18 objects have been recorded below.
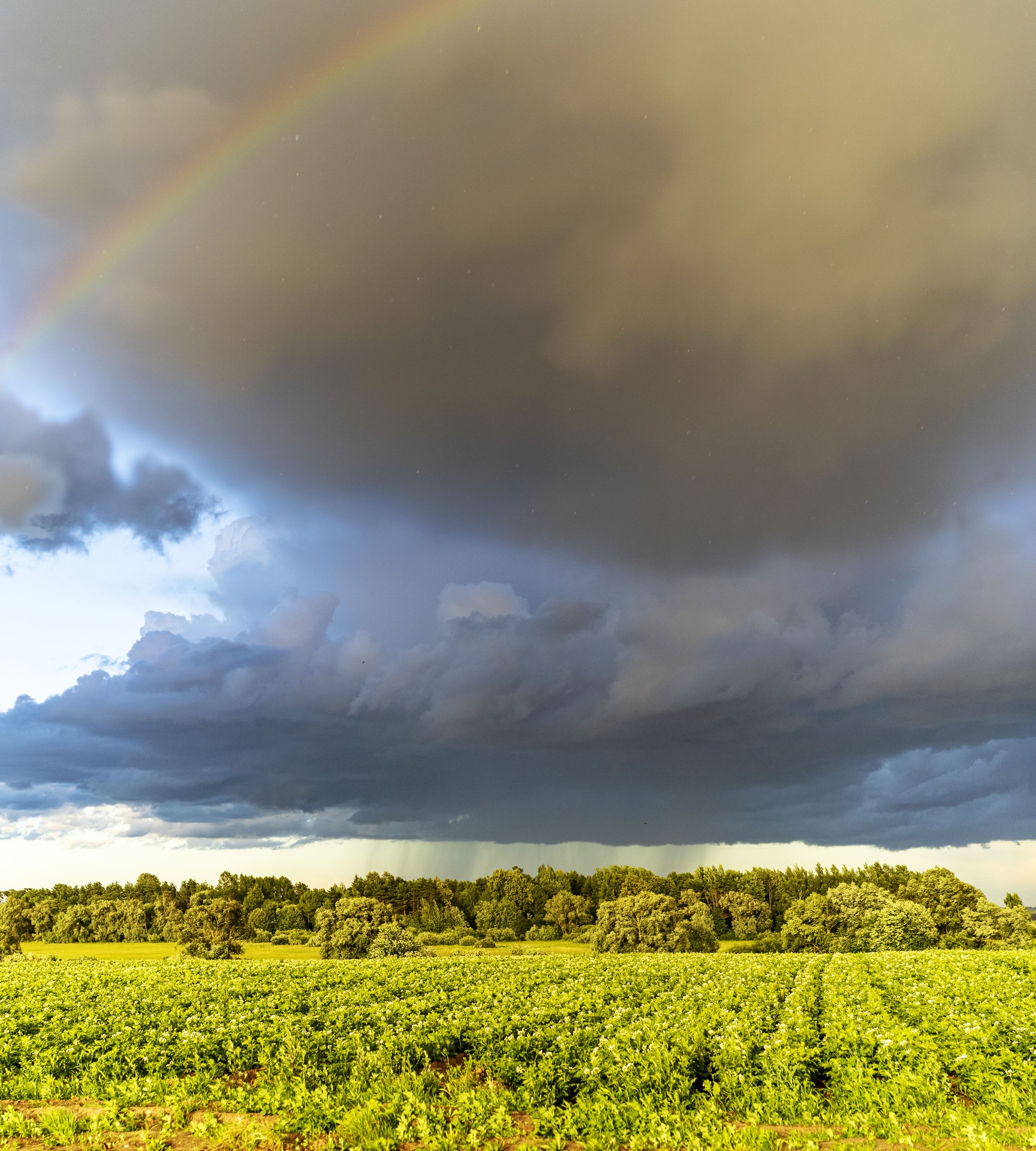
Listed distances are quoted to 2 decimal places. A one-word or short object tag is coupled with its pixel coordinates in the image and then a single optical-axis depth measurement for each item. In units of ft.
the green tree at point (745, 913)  504.43
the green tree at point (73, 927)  509.76
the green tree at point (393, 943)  314.55
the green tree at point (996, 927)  409.08
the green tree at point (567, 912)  532.73
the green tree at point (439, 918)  515.91
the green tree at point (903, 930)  389.60
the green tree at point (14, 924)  362.33
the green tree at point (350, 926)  328.29
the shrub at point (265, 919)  519.19
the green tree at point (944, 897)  431.02
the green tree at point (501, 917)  535.60
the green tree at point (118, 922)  504.84
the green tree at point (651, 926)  366.22
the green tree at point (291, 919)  522.06
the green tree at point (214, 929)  321.73
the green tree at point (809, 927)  412.57
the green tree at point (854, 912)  400.34
